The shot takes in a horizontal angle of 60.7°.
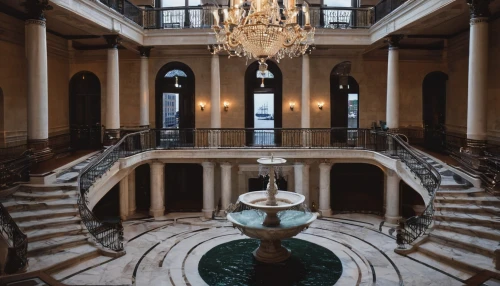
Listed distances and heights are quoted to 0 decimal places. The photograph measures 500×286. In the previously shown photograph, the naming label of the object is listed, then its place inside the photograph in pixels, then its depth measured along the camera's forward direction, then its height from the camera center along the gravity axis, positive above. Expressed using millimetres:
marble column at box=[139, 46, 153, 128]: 17148 +1061
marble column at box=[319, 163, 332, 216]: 16516 -2813
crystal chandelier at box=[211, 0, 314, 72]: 8750 +1924
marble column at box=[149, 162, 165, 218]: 16484 -2643
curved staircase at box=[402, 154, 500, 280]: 8617 -2512
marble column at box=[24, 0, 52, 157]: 10602 +1120
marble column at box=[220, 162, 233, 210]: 16562 -2505
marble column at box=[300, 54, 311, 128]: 16656 +1075
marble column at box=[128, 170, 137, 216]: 17047 -2937
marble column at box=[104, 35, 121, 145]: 14445 +928
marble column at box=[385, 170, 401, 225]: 15320 -2912
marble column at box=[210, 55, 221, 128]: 16438 +1344
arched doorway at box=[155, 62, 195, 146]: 18531 +969
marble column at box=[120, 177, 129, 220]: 16467 -3080
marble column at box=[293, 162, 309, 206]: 16594 -2278
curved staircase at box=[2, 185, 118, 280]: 8719 -2444
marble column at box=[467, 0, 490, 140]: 10531 +1078
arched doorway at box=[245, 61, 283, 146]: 18500 +901
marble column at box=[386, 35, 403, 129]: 15039 +932
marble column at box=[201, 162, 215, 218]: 16531 -2580
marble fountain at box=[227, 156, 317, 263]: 10820 -2724
